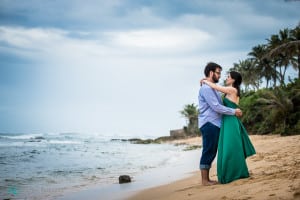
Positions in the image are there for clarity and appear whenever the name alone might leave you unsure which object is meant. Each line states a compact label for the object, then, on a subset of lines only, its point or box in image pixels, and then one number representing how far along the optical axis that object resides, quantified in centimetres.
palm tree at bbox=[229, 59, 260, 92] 5463
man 527
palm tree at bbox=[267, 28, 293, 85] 4272
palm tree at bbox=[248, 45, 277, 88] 5044
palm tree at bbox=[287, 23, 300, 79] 1688
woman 511
